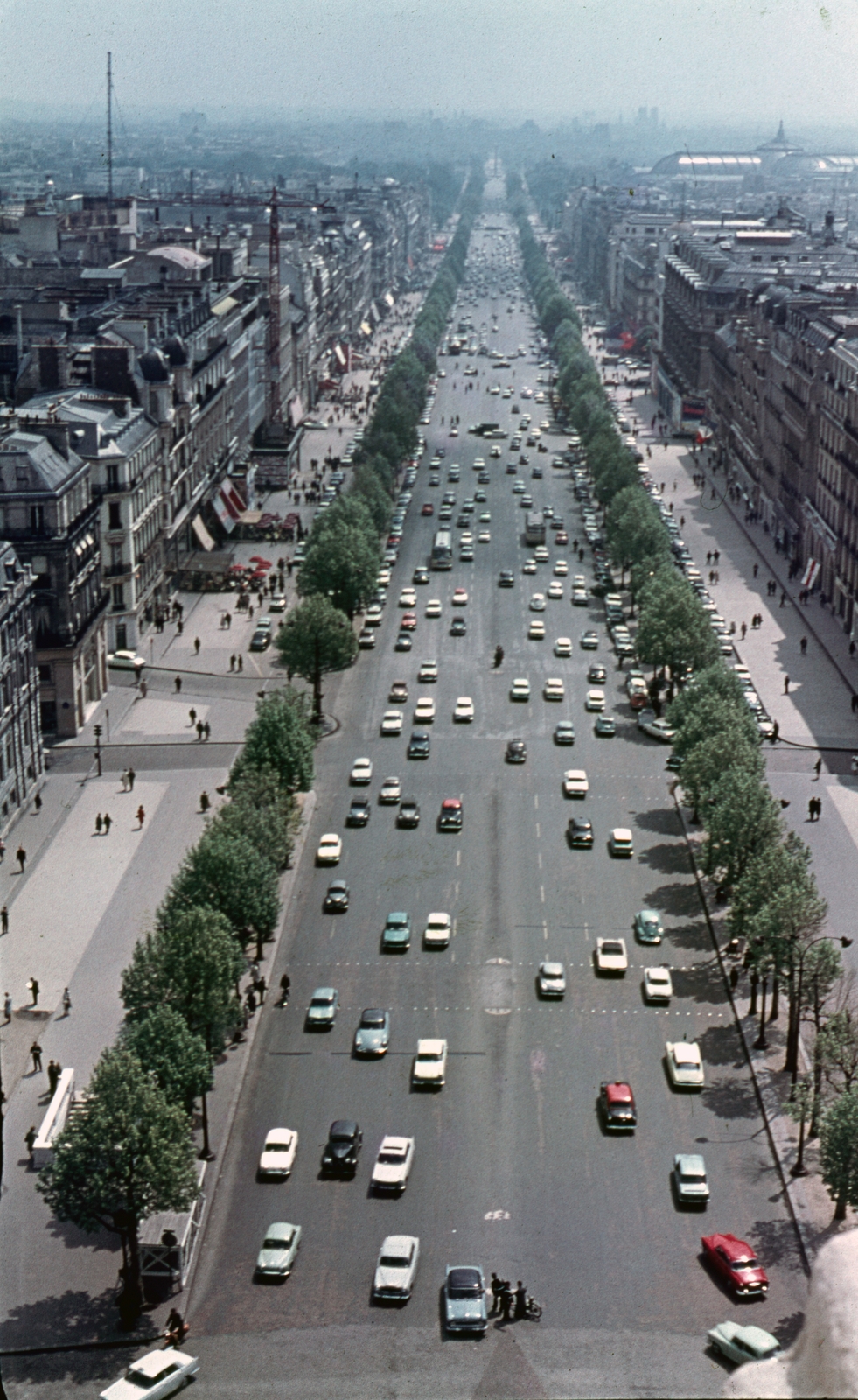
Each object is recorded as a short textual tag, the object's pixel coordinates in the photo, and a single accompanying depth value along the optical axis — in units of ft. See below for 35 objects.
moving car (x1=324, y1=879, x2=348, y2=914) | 290.97
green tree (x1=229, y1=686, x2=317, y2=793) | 318.04
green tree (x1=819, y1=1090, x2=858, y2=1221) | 185.57
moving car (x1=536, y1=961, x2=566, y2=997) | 259.39
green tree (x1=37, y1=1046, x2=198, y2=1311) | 180.55
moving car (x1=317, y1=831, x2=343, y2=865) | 313.53
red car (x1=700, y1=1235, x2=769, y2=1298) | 184.96
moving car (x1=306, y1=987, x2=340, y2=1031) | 248.93
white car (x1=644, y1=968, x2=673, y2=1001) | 258.57
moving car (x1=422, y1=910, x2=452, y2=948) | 276.00
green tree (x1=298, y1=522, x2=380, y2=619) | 466.29
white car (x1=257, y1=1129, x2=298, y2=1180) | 210.18
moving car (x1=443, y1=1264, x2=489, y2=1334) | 178.60
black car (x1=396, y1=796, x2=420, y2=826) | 331.57
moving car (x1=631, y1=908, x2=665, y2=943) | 279.28
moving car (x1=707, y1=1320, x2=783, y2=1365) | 167.32
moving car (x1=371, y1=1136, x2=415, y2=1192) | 206.39
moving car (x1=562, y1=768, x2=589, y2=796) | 349.61
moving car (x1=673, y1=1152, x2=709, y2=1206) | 203.82
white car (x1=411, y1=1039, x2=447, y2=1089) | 232.32
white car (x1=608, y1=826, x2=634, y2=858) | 318.45
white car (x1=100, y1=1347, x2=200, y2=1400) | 165.07
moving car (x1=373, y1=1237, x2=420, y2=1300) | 183.32
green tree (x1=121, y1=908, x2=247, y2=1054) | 219.41
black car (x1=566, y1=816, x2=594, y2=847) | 322.96
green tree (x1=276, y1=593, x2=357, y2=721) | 400.88
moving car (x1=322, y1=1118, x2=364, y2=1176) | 210.59
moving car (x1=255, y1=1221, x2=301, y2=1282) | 188.75
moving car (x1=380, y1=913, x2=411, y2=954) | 275.80
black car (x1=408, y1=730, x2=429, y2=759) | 376.27
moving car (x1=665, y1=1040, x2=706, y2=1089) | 232.53
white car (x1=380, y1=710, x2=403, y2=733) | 393.91
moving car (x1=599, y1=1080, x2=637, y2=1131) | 221.25
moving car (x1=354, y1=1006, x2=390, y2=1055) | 242.37
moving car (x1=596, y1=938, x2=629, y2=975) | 267.59
